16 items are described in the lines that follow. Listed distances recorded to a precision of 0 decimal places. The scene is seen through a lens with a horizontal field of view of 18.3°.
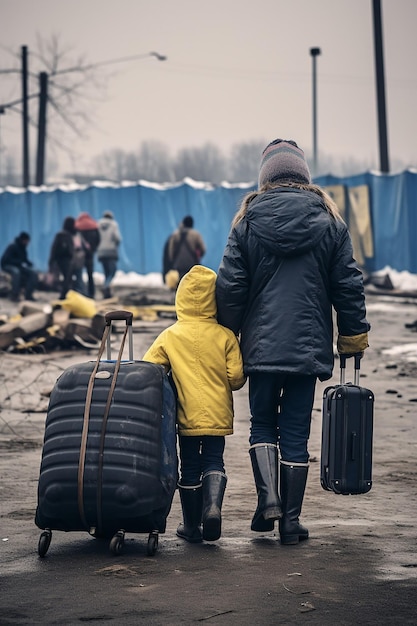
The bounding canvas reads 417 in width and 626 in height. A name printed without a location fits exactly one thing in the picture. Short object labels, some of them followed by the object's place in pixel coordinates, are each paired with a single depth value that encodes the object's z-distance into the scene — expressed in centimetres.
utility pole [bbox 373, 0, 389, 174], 3506
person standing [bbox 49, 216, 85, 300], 2416
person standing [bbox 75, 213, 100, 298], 2608
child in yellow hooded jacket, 555
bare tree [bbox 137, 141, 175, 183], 12519
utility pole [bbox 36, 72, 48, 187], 4997
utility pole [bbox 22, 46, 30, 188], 5462
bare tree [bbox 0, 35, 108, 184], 5313
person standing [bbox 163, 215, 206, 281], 2314
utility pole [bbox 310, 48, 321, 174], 6194
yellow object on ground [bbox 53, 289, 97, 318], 1698
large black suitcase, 512
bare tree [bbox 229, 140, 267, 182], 13025
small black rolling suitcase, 566
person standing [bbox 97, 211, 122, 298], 2699
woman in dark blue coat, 559
